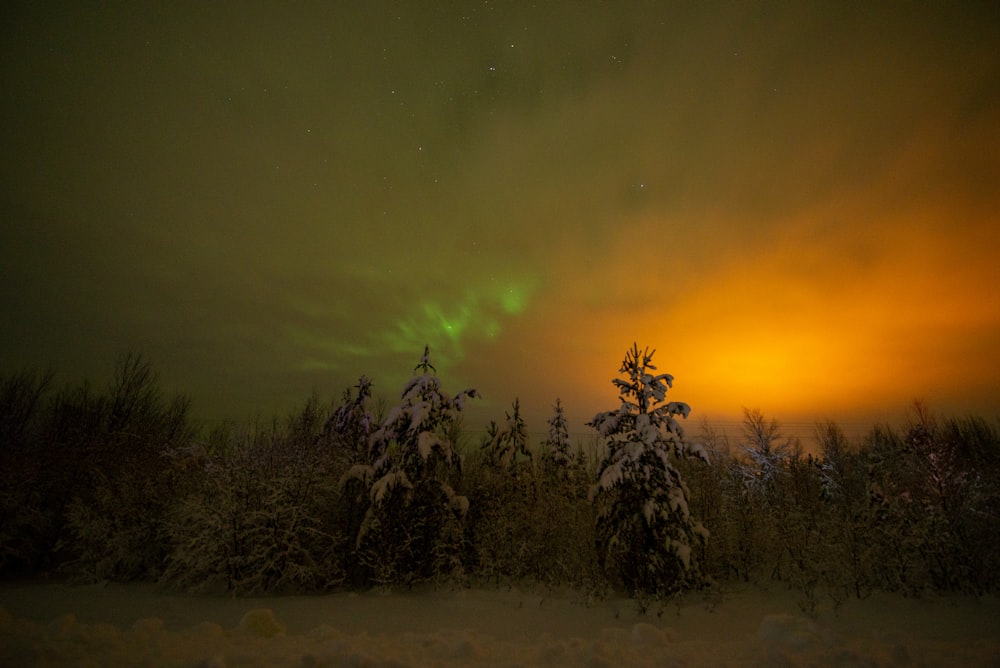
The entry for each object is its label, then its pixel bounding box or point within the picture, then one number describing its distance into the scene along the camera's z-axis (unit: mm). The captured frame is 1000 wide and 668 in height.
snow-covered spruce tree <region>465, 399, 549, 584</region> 11922
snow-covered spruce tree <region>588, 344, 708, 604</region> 9852
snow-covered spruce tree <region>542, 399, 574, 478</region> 21708
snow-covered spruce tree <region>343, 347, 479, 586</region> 11086
